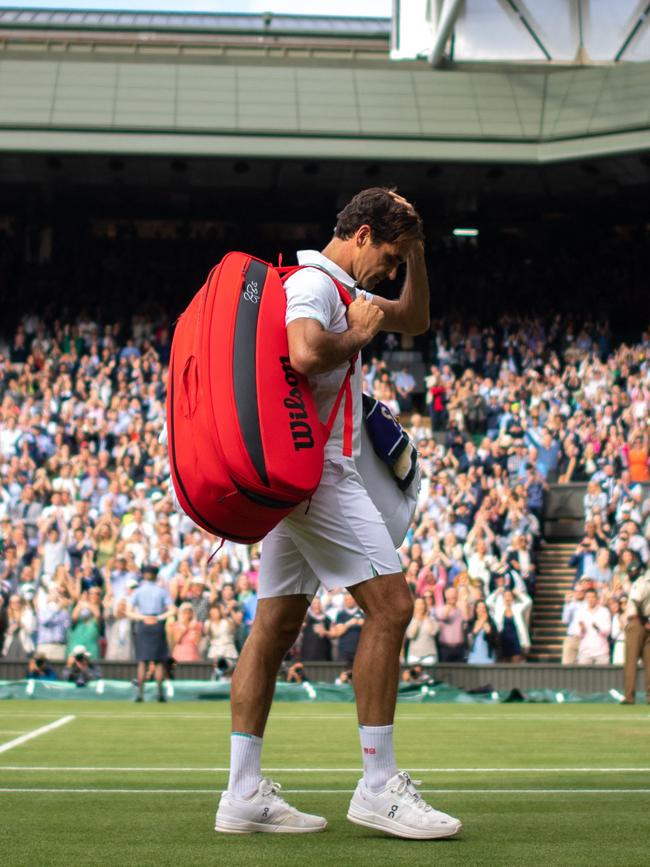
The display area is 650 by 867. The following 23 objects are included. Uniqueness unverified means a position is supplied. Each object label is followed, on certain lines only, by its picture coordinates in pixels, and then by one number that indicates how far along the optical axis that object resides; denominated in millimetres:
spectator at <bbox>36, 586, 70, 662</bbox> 19156
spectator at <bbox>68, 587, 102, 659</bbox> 19156
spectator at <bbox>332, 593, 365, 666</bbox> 18562
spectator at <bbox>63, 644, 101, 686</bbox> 18422
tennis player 4832
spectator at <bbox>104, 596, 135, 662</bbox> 19062
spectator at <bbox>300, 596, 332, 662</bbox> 18781
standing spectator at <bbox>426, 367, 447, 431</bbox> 26859
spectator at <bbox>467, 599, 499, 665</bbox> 19125
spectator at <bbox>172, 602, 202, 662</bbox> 18875
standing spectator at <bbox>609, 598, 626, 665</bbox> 18734
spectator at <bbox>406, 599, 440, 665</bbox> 18781
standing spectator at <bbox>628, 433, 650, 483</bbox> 22922
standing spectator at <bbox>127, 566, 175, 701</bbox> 17156
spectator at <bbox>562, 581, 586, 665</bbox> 18984
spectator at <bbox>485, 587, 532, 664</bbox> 19297
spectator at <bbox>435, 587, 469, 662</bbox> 19000
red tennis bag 4621
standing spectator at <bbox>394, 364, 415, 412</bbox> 27328
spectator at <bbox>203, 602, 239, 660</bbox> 18672
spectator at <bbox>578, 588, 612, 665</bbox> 18828
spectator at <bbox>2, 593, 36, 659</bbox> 19375
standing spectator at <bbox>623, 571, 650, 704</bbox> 16922
